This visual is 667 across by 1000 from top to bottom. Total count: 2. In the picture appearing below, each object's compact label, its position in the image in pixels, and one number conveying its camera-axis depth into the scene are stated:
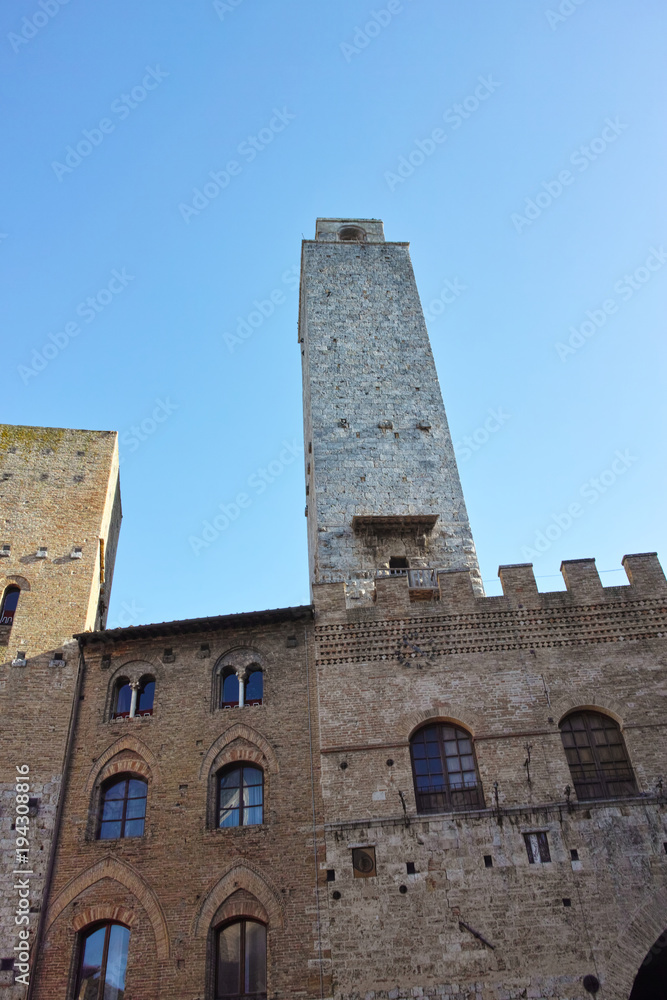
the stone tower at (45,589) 15.37
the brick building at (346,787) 13.33
